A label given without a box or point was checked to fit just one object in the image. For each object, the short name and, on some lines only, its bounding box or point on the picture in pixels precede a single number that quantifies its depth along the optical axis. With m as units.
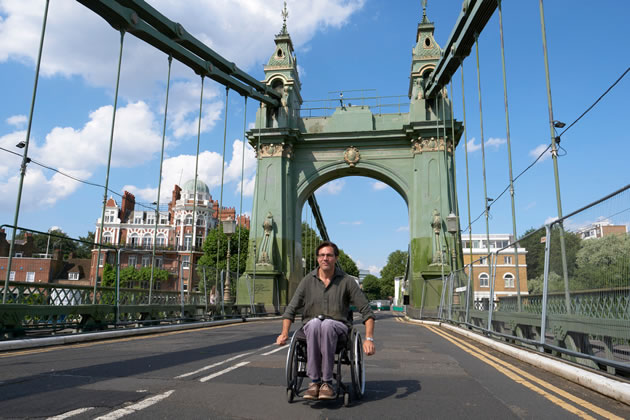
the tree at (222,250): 53.78
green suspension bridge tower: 25.95
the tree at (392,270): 88.69
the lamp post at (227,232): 17.34
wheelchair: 3.88
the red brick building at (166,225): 72.44
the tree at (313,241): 58.39
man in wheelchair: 3.81
